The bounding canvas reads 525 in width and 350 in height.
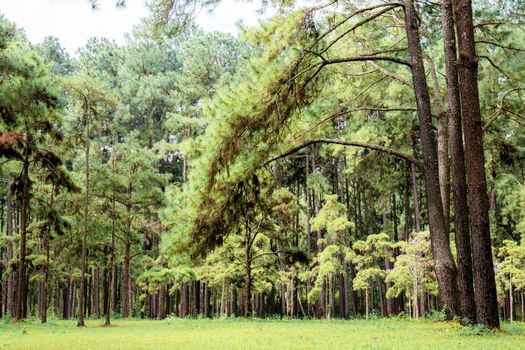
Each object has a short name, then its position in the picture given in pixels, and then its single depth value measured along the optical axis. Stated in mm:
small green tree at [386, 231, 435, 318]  23141
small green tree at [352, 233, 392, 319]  25422
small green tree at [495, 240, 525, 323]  25141
